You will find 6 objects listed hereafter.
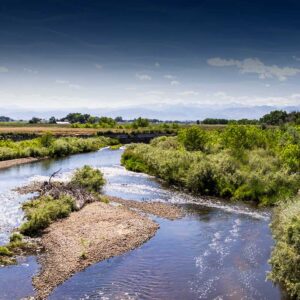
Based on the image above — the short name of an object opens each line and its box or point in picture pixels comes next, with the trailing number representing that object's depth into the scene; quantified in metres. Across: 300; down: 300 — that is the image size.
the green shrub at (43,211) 45.92
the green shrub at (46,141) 132.25
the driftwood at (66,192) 57.28
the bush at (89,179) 67.44
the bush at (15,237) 42.28
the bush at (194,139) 107.38
